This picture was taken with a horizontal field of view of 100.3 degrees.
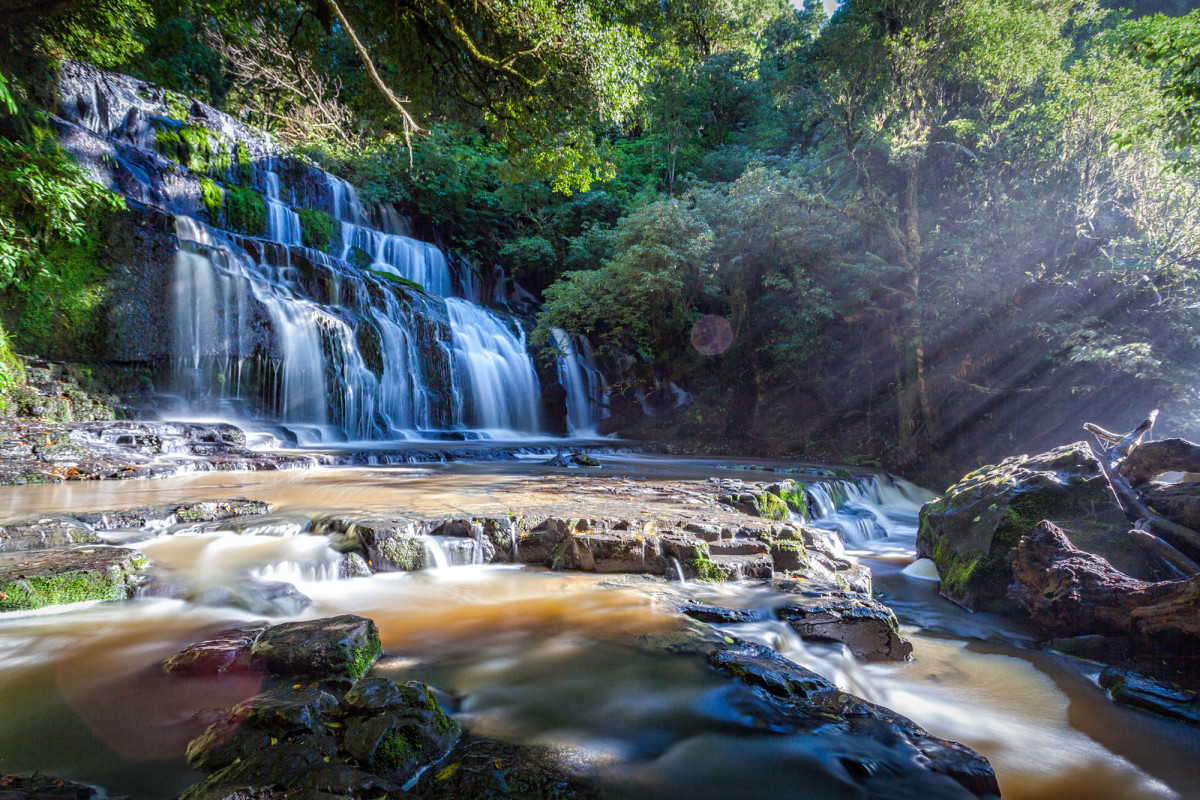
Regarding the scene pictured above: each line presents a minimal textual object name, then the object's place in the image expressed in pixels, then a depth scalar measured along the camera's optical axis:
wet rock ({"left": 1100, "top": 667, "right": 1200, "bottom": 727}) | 2.38
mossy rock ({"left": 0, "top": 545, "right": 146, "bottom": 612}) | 2.62
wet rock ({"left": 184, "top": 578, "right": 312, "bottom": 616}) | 2.78
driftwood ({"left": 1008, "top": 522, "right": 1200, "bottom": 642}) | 2.80
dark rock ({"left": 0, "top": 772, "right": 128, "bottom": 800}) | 1.32
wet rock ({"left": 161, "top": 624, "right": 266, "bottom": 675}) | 2.07
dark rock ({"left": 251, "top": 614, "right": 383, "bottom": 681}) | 2.00
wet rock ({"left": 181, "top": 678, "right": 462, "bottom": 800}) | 1.36
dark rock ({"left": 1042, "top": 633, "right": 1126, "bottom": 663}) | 3.01
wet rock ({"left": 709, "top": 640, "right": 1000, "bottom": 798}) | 1.68
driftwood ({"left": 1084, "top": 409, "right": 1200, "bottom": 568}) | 3.49
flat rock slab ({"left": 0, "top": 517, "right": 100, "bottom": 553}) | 3.30
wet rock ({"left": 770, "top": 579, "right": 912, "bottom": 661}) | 2.77
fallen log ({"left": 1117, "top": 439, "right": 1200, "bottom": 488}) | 4.10
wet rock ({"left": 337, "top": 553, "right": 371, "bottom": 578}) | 3.40
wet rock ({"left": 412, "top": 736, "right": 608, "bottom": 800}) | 1.40
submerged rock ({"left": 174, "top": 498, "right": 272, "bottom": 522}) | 4.12
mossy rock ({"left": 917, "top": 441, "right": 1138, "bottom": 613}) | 4.12
